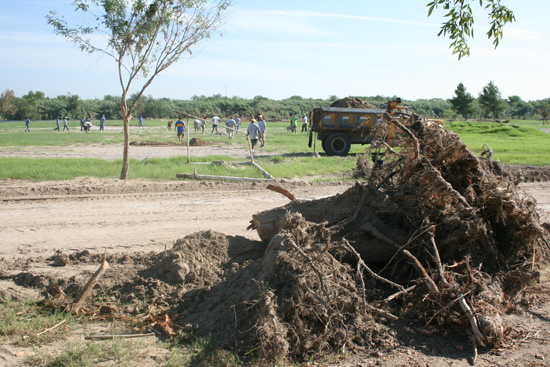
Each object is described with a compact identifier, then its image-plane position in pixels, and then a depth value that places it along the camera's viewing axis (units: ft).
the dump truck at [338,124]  66.69
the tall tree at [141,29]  36.70
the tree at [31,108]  240.53
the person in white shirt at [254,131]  64.95
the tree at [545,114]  223.51
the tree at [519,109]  298.97
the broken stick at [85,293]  15.84
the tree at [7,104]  227.40
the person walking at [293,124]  134.21
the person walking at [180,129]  90.33
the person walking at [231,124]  107.86
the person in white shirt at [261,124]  82.55
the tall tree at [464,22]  17.76
